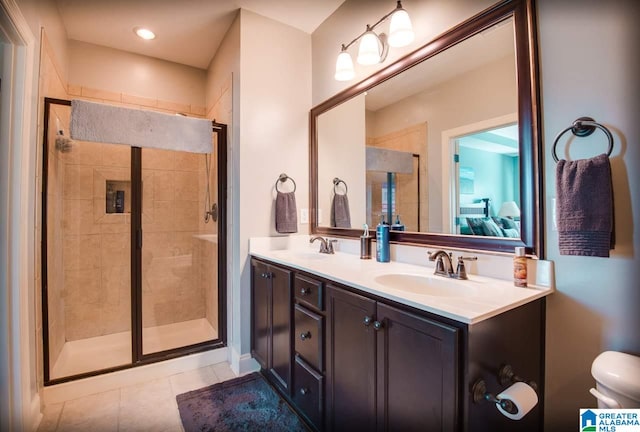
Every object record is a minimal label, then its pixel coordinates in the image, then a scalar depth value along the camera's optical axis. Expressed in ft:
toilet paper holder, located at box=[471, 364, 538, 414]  2.84
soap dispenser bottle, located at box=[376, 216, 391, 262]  5.54
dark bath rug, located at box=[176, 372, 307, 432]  5.25
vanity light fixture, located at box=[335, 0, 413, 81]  5.17
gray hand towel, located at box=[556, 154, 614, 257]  3.12
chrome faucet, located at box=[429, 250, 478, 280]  4.22
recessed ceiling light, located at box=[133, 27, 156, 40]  7.99
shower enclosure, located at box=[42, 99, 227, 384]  7.21
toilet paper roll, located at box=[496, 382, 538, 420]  2.81
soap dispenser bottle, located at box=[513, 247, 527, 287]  3.68
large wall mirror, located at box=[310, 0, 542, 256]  3.91
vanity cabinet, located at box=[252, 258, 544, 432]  2.87
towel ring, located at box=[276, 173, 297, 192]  7.67
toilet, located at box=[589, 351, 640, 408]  2.64
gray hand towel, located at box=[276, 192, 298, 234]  7.47
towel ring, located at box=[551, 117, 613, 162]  3.20
